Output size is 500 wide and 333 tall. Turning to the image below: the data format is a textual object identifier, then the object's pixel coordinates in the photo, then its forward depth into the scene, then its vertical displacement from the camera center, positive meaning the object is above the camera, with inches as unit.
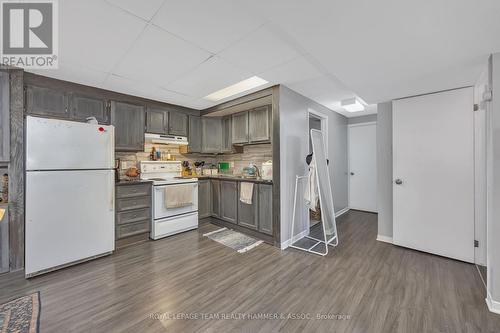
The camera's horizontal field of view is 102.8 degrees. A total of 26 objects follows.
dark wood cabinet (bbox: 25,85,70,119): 99.9 +34.0
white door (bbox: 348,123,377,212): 193.5 -0.4
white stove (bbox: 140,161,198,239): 131.0 -22.2
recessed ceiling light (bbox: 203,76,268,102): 116.9 +50.5
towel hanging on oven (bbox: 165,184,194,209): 133.6 -20.0
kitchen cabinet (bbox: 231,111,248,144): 155.2 +31.4
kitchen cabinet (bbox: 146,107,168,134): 142.1 +33.8
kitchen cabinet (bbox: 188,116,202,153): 166.6 +27.3
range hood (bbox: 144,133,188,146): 141.2 +20.6
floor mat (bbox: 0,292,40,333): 60.2 -48.7
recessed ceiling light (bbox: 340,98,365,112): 141.7 +46.2
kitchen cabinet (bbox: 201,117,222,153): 173.3 +28.3
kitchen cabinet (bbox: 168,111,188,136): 154.2 +34.2
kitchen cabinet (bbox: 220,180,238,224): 147.2 -26.2
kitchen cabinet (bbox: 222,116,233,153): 170.0 +27.3
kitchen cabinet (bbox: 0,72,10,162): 89.4 +21.7
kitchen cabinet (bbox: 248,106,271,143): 139.3 +30.9
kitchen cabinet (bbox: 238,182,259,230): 132.0 -31.5
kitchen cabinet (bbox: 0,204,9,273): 88.5 -34.1
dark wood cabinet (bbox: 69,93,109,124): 112.5 +34.8
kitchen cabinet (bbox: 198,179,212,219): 160.1 -26.1
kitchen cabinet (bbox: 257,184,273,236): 123.8 -26.2
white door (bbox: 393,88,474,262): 100.1 -3.7
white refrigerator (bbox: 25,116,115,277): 88.1 -12.7
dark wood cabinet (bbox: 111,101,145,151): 127.4 +27.7
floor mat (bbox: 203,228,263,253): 118.7 -47.5
